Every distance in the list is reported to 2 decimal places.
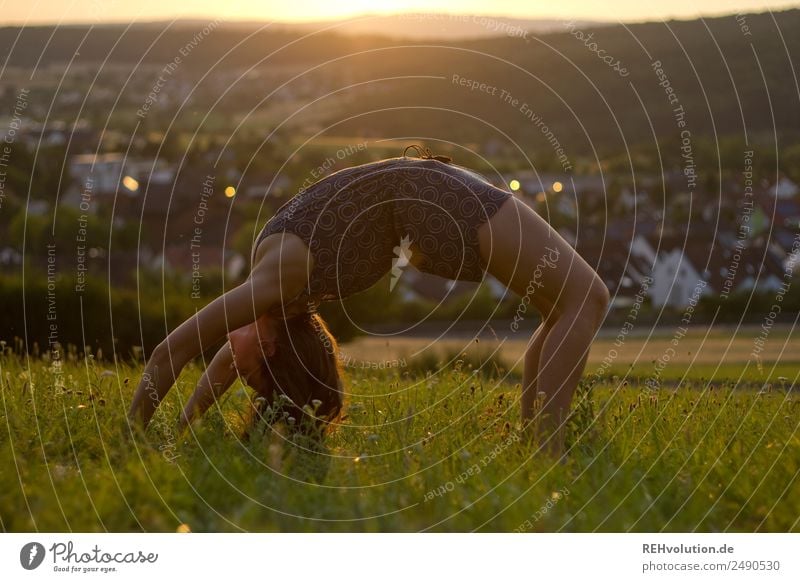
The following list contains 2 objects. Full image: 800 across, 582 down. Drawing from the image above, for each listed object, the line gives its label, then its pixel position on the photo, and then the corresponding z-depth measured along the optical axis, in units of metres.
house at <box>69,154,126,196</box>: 53.59
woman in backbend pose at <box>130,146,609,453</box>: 4.76
